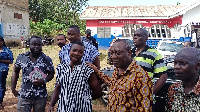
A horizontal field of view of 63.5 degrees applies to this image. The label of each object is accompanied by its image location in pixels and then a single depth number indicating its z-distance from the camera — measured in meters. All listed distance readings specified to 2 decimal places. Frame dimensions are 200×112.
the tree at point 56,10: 24.08
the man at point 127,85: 1.42
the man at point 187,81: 1.28
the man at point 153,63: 2.16
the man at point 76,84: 1.74
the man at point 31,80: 2.22
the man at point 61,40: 3.34
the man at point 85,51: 2.17
